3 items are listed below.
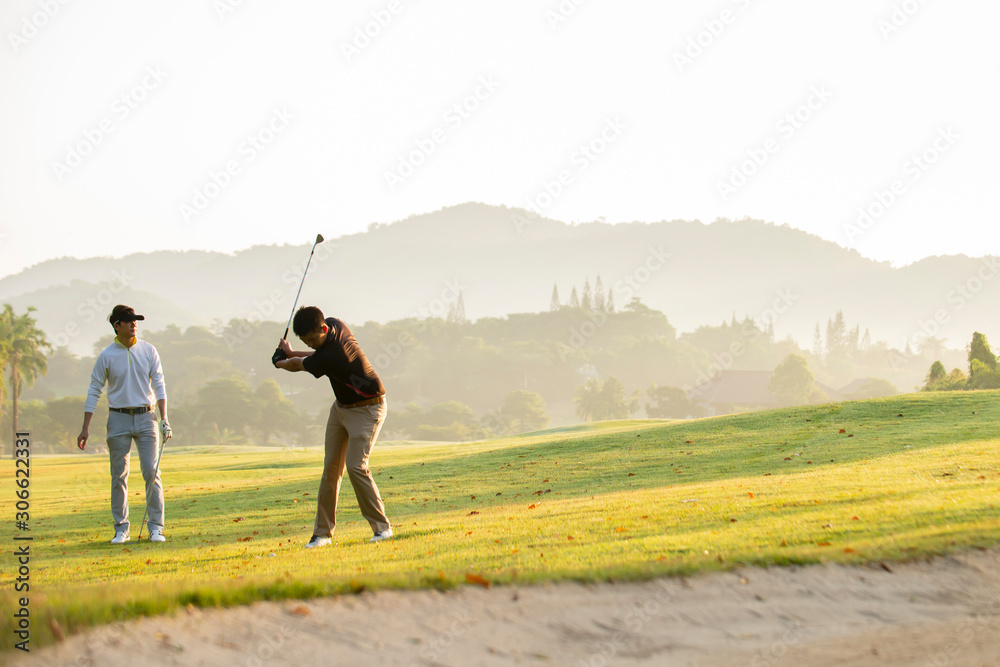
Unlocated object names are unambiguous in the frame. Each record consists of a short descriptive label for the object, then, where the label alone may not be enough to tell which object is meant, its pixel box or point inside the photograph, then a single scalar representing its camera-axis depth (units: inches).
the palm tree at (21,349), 6038.4
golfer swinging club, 655.1
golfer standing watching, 755.4
